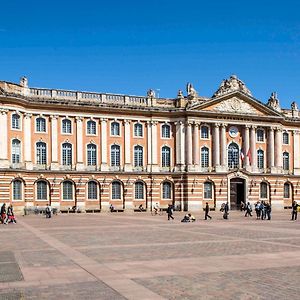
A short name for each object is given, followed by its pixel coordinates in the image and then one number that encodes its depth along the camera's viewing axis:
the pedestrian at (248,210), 57.59
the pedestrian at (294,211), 49.81
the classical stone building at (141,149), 64.46
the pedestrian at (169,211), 50.34
